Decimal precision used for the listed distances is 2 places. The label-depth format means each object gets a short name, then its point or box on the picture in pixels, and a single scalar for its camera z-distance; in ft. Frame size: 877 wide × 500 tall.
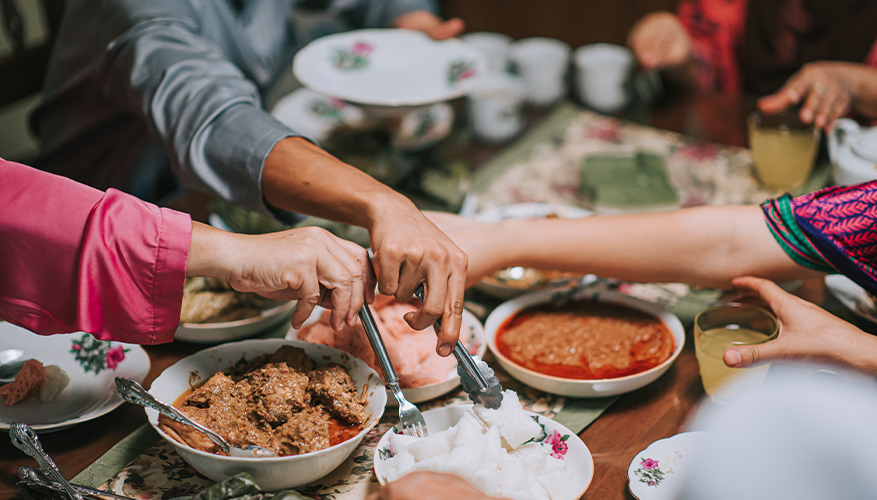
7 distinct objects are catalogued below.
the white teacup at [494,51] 8.06
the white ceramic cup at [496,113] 6.85
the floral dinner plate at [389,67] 5.85
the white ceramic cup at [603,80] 7.34
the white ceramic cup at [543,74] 7.54
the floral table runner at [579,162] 6.09
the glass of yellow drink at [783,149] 5.89
